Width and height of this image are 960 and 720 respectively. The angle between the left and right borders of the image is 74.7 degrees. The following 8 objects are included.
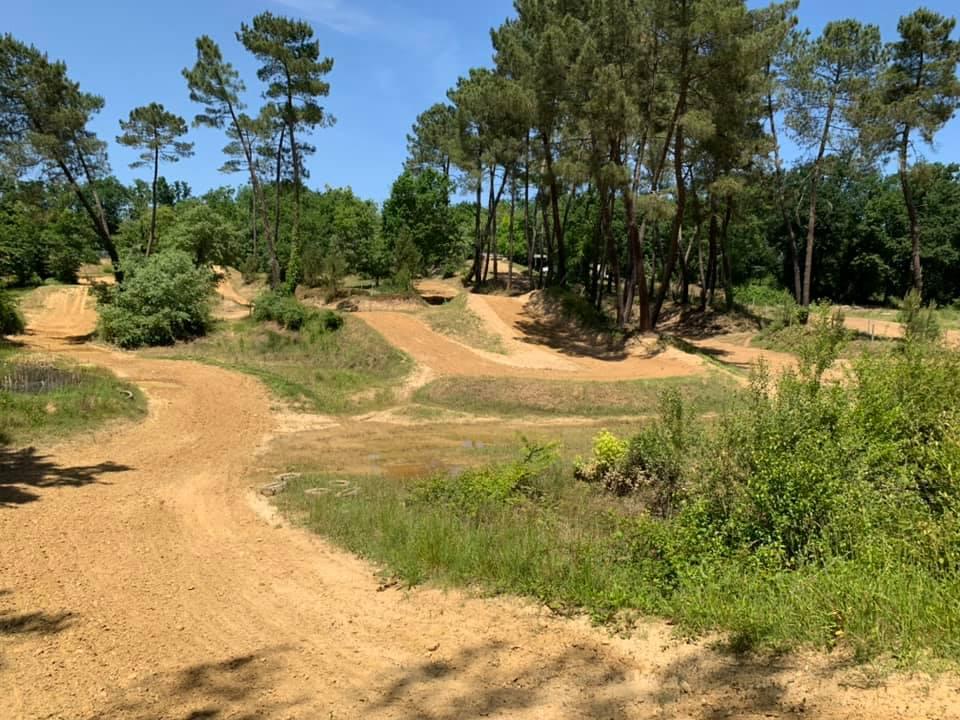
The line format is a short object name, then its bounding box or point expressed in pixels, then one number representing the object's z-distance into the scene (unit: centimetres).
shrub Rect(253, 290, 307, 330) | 2494
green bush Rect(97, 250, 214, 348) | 2497
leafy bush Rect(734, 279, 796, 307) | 4297
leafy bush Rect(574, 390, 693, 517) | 859
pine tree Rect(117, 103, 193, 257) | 3238
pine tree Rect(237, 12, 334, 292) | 3009
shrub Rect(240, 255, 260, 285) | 4916
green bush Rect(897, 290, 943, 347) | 2011
